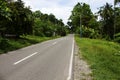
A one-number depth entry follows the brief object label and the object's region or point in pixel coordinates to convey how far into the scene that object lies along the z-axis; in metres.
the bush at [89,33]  30.26
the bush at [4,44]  9.02
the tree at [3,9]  8.41
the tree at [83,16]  37.24
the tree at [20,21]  13.29
